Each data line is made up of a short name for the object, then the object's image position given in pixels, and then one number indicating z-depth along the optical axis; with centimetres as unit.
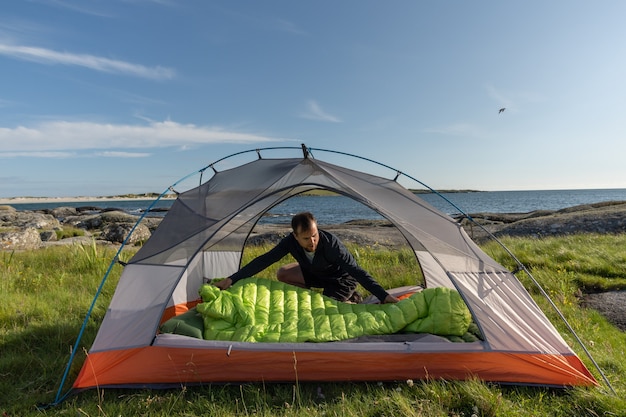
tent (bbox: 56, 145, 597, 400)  288
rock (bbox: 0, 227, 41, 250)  928
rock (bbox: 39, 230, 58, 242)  1269
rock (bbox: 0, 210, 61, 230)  1768
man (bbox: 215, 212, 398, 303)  372
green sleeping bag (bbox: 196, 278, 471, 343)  321
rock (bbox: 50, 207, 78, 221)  3557
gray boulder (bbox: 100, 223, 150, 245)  1230
